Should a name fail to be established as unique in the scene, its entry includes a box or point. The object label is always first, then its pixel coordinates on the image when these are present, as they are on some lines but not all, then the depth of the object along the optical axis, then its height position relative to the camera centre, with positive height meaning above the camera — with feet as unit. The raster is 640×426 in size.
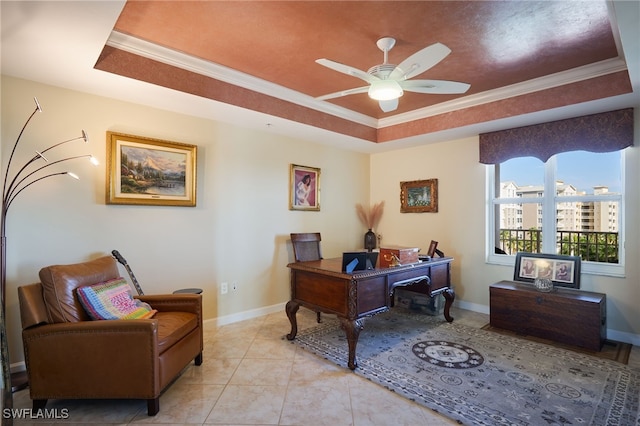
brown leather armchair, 6.03 -2.79
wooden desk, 7.97 -2.15
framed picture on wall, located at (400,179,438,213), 14.20 +0.78
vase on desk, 15.23 -1.32
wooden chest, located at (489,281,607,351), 9.04 -3.20
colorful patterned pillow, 6.58 -2.01
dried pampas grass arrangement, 16.08 -0.13
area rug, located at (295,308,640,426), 6.22 -4.04
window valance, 9.71 +2.63
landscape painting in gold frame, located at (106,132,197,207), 9.04 +1.30
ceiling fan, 6.22 +3.03
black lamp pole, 6.22 +0.31
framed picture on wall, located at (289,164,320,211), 13.30 +1.11
